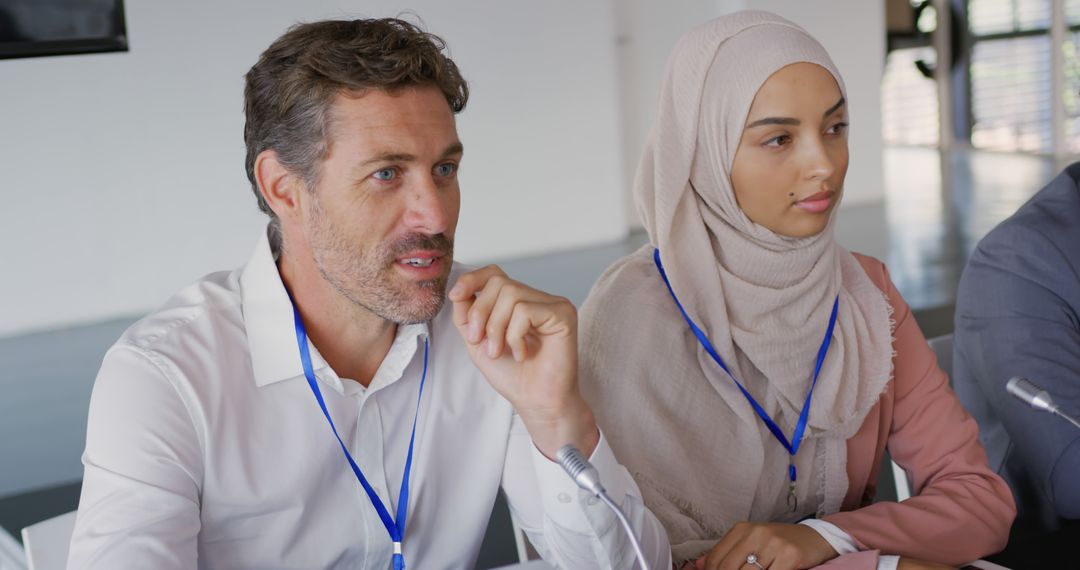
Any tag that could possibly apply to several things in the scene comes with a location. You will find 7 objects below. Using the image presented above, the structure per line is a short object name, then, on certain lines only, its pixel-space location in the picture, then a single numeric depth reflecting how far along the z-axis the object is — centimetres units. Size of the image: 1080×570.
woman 177
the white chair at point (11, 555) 172
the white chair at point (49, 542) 151
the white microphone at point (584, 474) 103
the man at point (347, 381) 139
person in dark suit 202
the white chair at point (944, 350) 228
